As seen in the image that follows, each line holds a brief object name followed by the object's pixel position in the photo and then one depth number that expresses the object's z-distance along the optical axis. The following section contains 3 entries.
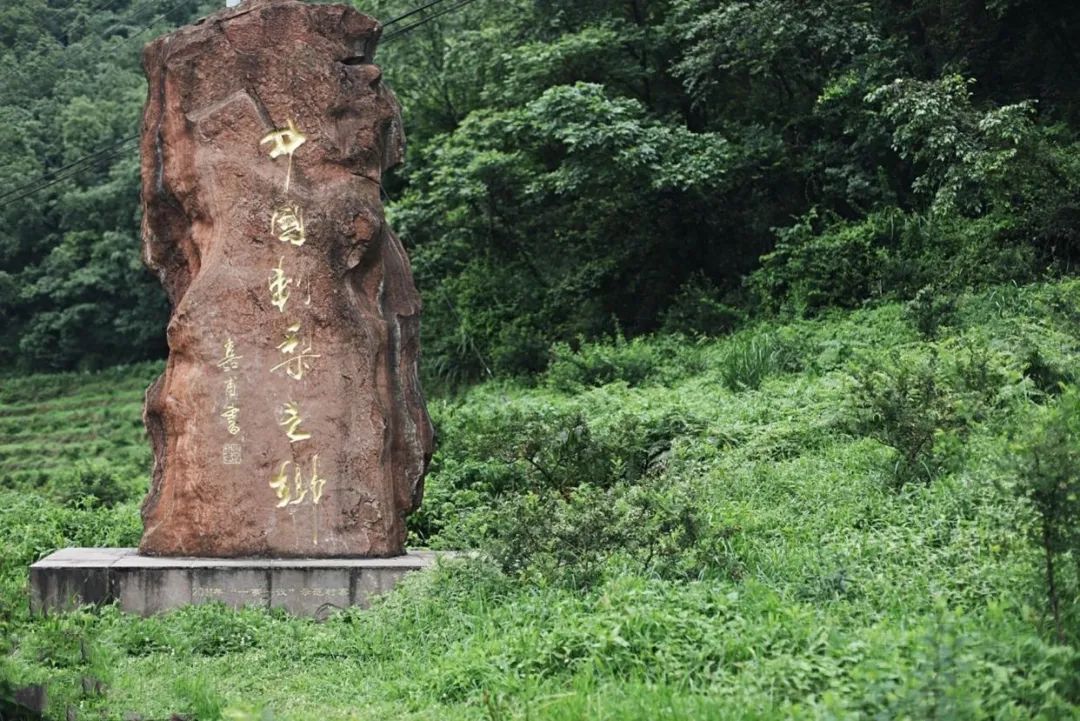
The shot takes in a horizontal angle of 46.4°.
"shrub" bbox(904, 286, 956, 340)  11.08
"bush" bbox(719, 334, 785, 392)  11.50
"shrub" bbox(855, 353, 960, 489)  6.76
